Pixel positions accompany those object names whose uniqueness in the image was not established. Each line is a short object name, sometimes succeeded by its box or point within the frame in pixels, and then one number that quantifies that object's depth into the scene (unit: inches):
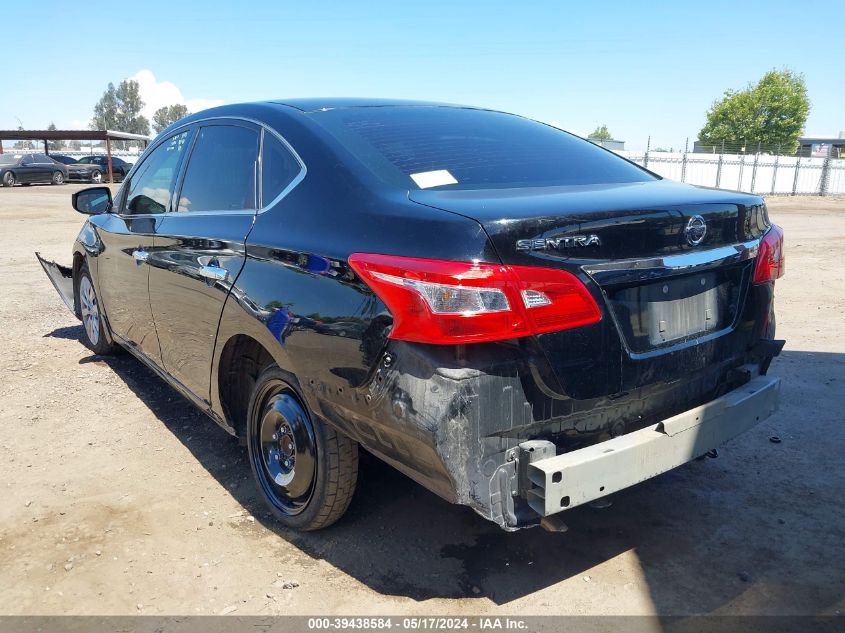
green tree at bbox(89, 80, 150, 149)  4549.7
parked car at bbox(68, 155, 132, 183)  1326.3
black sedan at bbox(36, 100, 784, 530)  84.2
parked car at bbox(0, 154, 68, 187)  1207.6
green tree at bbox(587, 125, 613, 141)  5189.0
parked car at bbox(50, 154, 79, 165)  1364.7
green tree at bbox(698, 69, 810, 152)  2610.7
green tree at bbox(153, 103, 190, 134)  4571.9
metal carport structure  1356.1
